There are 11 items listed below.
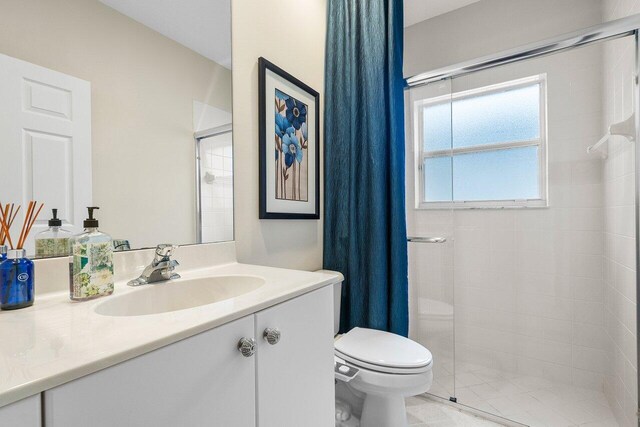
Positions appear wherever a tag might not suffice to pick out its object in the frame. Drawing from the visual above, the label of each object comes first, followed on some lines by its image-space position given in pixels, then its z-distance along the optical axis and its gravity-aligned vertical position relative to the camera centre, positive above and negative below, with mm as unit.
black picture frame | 1295 +358
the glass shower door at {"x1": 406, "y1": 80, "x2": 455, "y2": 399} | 1841 -34
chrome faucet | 843 -155
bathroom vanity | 381 -232
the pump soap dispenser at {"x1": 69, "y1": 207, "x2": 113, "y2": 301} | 683 -113
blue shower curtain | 1502 +252
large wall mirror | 702 +281
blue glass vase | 605 -132
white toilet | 1167 -624
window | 1857 +416
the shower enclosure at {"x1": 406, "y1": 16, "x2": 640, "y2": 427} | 1578 -131
